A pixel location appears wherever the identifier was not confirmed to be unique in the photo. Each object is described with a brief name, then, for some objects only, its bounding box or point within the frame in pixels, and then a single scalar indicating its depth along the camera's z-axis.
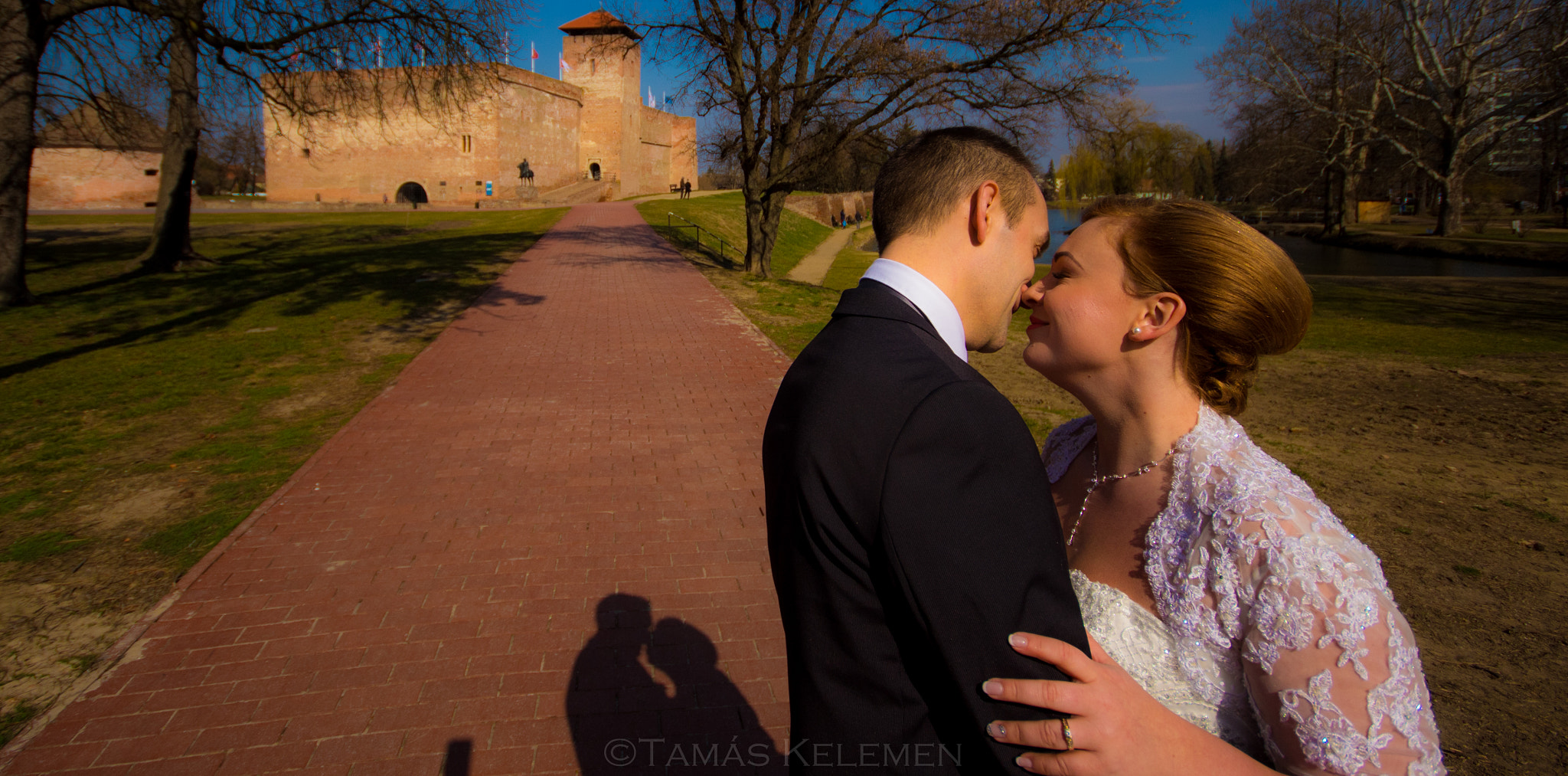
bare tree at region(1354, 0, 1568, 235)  25.39
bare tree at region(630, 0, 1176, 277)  13.91
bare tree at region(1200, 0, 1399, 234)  31.08
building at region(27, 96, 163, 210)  42.34
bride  1.21
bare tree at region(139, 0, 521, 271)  10.99
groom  1.06
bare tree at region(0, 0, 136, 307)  11.67
